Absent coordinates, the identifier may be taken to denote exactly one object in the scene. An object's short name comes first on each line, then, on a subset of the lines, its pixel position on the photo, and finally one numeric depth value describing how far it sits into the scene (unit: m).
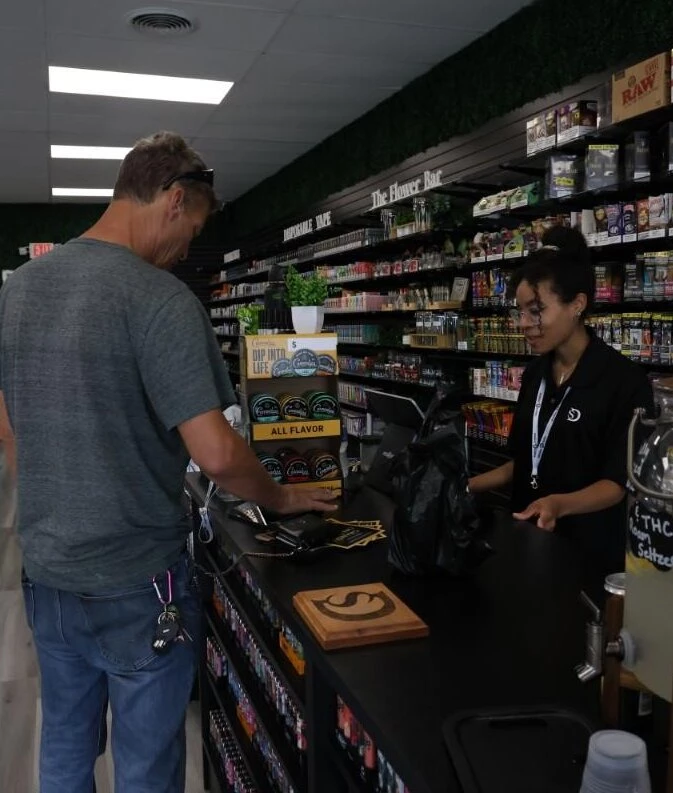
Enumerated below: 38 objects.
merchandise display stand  2.56
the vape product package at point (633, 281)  3.67
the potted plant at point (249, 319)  2.76
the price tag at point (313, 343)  2.64
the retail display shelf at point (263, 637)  1.73
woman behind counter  2.35
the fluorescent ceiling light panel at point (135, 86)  5.81
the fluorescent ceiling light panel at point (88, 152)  8.42
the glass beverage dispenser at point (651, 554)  0.84
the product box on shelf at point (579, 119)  3.86
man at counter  1.55
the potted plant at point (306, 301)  2.69
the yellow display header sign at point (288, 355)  2.61
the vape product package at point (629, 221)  3.62
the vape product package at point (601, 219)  3.79
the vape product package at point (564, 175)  3.96
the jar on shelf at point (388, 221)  6.18
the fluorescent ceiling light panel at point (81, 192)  11.27
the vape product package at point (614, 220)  3.70
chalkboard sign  0.83
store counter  1.09
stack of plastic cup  0.71
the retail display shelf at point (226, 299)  10.95
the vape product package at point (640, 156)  3.58
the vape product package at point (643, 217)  3.54
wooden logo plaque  1.34
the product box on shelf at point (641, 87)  3.33
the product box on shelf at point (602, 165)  3.73
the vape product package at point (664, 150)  3.38
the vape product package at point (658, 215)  3.45
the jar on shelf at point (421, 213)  5.51
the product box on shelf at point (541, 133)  4.09
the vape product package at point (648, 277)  3.58
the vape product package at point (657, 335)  3.54
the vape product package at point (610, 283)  3.83
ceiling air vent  4.59
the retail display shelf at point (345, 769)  1.44
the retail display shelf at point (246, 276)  10.45
